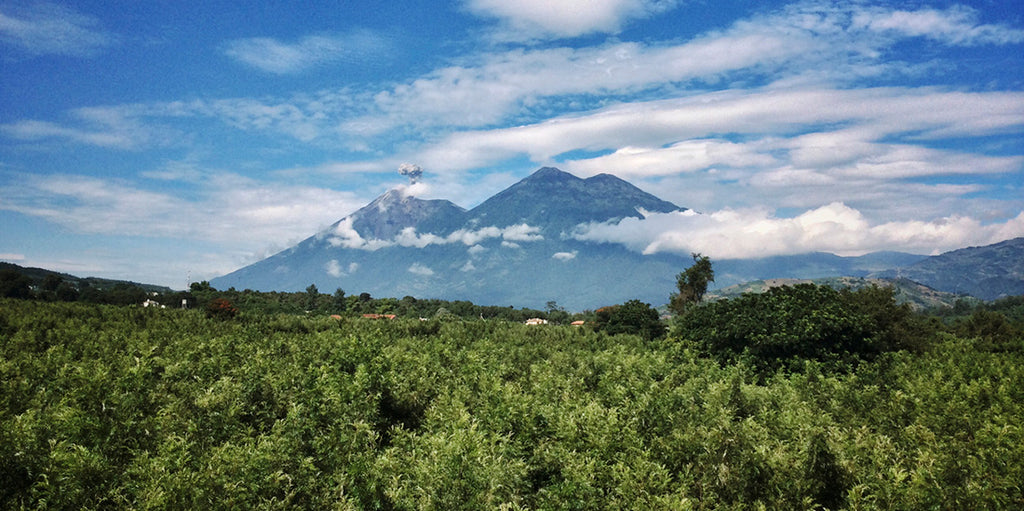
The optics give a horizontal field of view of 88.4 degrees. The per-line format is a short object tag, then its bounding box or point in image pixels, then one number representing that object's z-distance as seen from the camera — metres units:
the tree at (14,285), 79.38
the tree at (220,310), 50.41
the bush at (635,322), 54.09
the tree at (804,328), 37.84
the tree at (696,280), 97.00
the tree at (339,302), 133.62
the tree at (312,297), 138.41
